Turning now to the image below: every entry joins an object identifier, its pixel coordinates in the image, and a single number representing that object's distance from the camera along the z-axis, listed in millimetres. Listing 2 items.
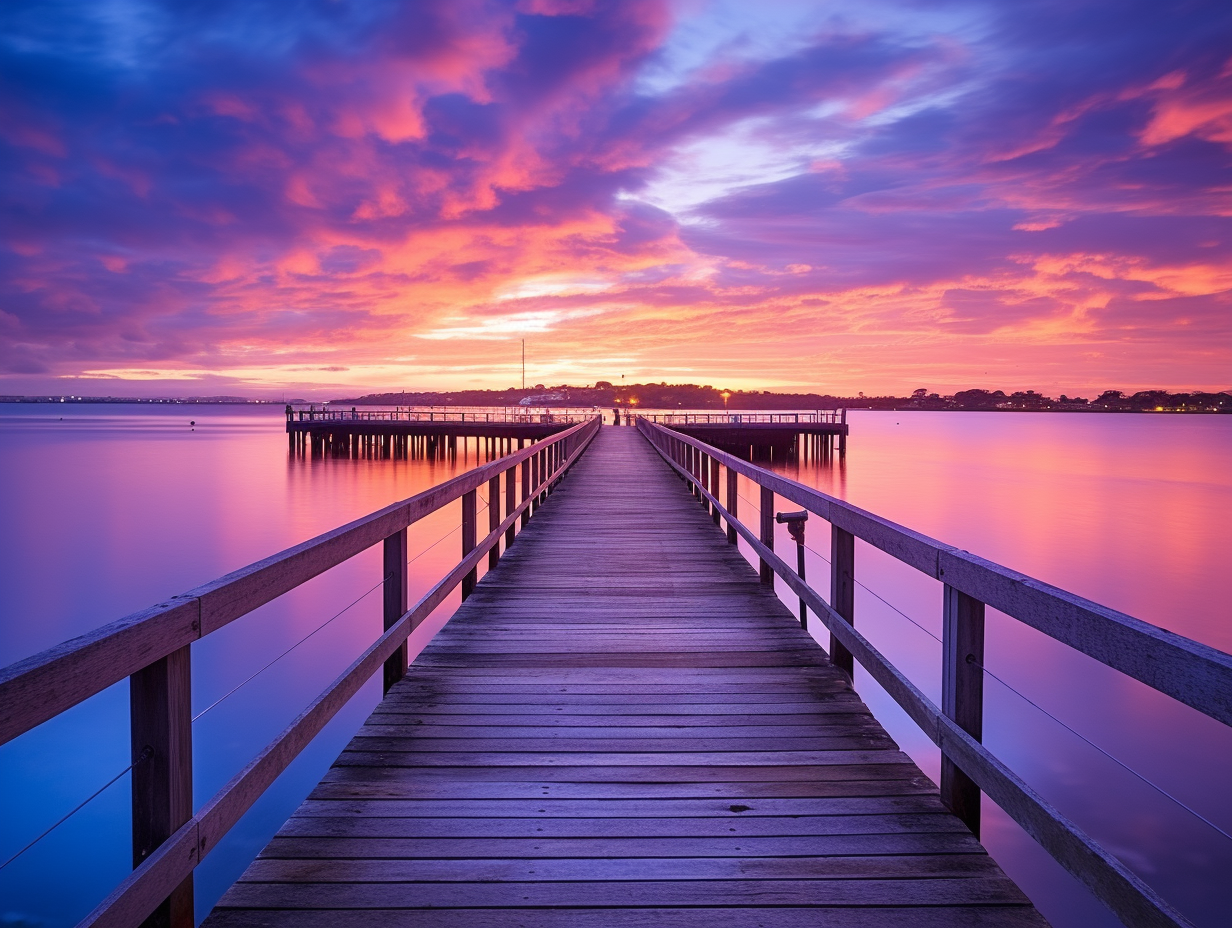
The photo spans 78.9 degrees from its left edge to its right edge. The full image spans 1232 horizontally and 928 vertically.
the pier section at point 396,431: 49906
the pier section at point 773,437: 47062
